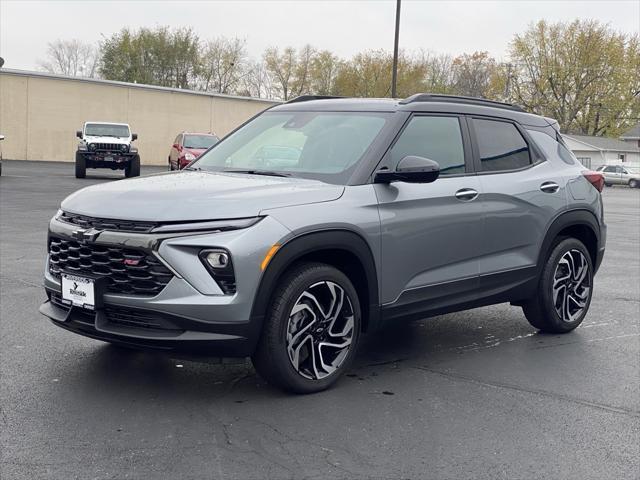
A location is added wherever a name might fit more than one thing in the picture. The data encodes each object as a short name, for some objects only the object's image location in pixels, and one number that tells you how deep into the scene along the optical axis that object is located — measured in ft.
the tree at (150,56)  229.86
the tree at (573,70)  257.34
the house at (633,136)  306.35
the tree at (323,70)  296.51
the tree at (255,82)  298.15
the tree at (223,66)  287.07
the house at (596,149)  265.54
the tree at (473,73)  288.22
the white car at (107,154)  86.79
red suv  88.99
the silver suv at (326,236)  14.44
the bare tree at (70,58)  328.29
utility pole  110.73
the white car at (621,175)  192.54
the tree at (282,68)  302.66
